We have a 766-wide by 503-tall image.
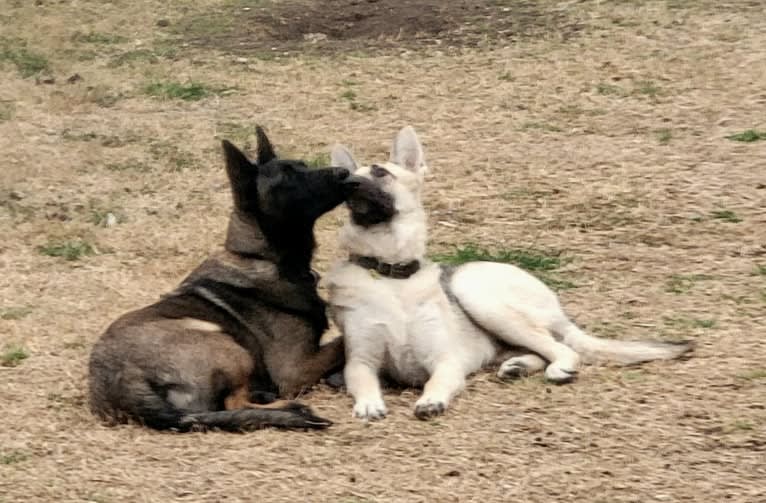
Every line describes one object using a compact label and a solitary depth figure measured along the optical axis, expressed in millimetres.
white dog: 11305
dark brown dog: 10359
